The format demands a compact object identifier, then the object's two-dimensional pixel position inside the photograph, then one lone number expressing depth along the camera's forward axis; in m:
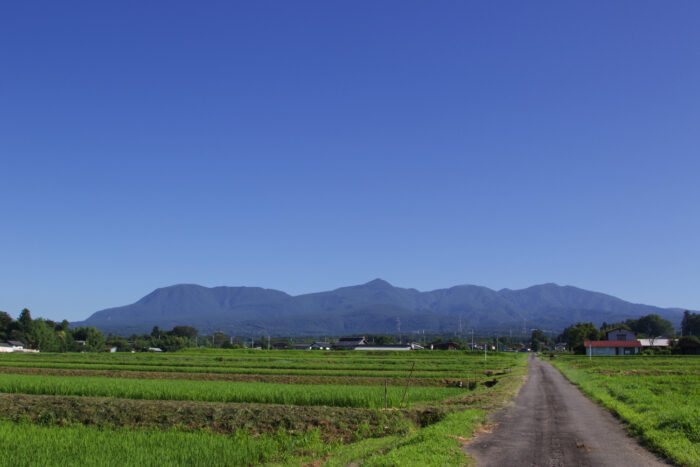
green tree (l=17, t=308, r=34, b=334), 136.12
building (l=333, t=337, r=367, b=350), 180.93
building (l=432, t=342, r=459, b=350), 165.12
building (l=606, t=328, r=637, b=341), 132.00
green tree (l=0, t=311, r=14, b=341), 136.40
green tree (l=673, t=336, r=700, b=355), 104.89
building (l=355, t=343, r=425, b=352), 164.38
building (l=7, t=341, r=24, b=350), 127.19
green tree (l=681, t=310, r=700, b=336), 186.62
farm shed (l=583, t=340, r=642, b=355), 115.31
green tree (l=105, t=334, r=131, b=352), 161.00
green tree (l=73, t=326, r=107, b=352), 139.93
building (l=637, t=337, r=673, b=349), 141.70
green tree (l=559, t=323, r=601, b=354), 138.66
